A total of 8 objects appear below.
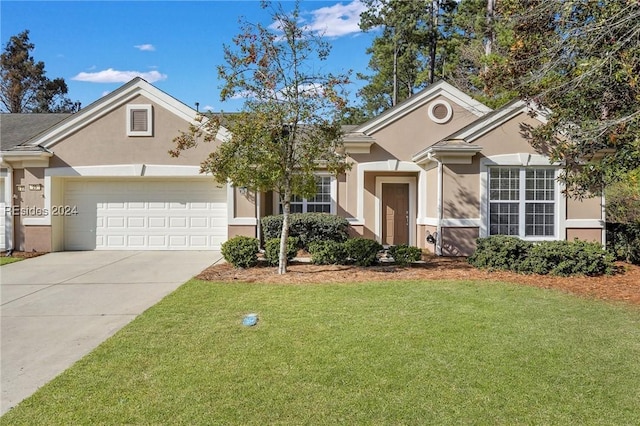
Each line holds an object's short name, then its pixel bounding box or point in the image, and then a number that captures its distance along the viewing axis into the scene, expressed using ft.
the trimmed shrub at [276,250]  33.09
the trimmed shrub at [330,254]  34.53
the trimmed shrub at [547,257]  30.99
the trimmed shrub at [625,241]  36.63
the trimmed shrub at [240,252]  32.58
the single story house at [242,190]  38.52
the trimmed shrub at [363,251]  33.94
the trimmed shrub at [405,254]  33.60
